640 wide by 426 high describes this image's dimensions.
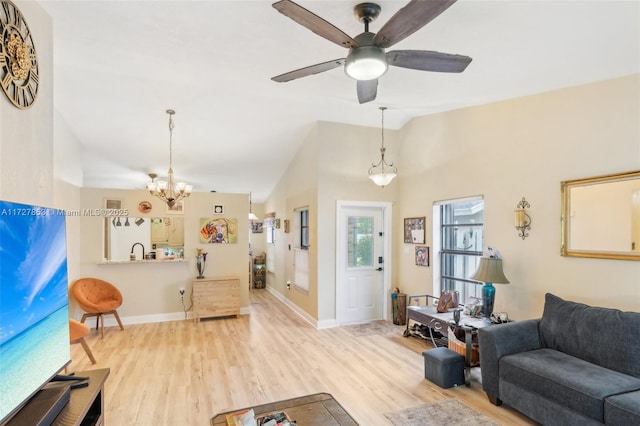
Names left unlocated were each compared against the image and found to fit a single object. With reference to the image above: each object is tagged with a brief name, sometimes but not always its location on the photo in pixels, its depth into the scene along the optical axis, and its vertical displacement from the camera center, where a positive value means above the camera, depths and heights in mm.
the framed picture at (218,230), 5941 -205
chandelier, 4706 +414
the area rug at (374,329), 4965 -1683
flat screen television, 1447 -408
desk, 3365 -1174
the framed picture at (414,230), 5225 -181
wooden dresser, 5551 -1304
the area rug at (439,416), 2676 -1614
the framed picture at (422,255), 5094 -568
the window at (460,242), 4477 -339
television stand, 1552 -987
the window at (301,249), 5906 -549
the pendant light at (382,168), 5582 +847
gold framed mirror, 2832 +10
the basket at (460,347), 3497 -1352
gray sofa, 2238 -1133
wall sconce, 3660 -10
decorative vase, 5816 -766
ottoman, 3254 -1459
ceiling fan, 1719 +1050
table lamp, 3656 -648
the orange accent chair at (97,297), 4652 -1148
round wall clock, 1764 +901
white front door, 5406 -756
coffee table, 1913 -1156
